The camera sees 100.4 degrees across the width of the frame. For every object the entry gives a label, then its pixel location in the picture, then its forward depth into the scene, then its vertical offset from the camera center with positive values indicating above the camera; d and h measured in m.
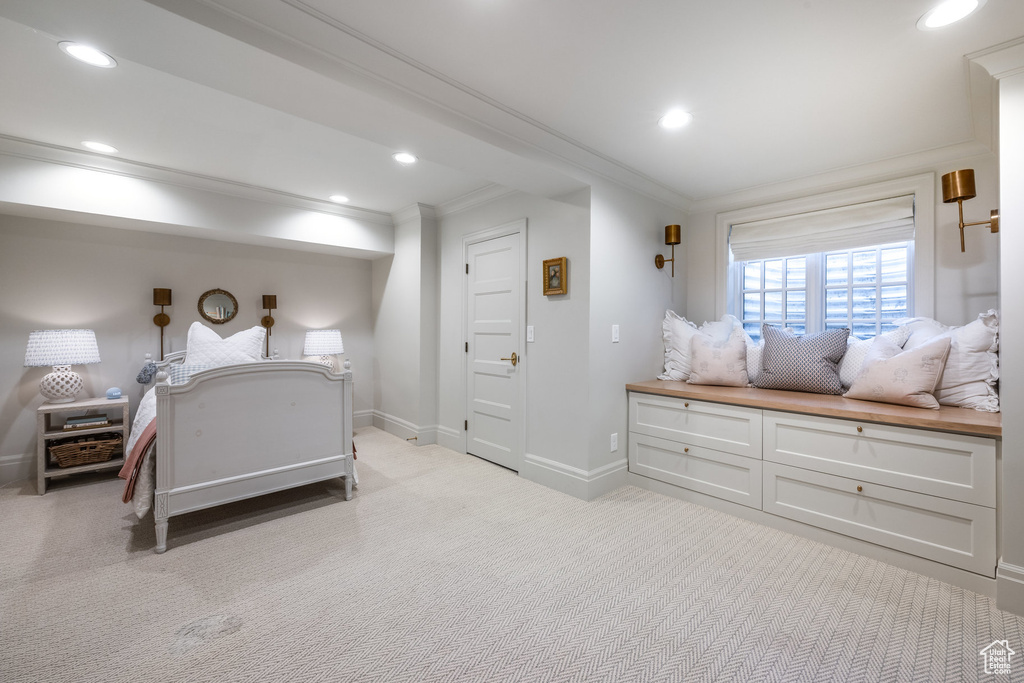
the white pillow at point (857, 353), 2.63 -0.06
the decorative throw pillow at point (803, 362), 2.80 -0.12
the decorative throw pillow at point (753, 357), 3.18 -0.10
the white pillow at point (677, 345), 3.43 -0.01
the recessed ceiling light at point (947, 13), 1.48 +1.18
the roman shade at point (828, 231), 2.85 +0.84
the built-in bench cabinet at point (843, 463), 1.97 -0.66
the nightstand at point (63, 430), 3.03 -0.65
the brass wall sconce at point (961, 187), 2.26 +0.84
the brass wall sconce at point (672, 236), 3.35 +0.85
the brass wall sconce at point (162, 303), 3.80 +0.37
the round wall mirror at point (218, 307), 4.10 +0.37
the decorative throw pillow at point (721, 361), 3.11 -0.13
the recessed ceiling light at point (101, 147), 2.89 +1.36
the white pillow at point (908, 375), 2.28 -0.17
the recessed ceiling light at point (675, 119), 2.28 +1.23
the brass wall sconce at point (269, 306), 4.41 +0.39
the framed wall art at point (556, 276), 3.04 +0.49
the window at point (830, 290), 2.96 +0.41
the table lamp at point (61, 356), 3.08 -0.09
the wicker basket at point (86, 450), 3.14 -0.80
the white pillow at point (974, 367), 2.26 -0.12
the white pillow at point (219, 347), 3.63 -0.03
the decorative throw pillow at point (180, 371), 2.94 -0.19
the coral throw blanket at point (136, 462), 2.37 -0.66
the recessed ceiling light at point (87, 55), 1.84 +1.28
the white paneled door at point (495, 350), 3.49 -0.05
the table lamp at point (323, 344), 4.47 +0.00
